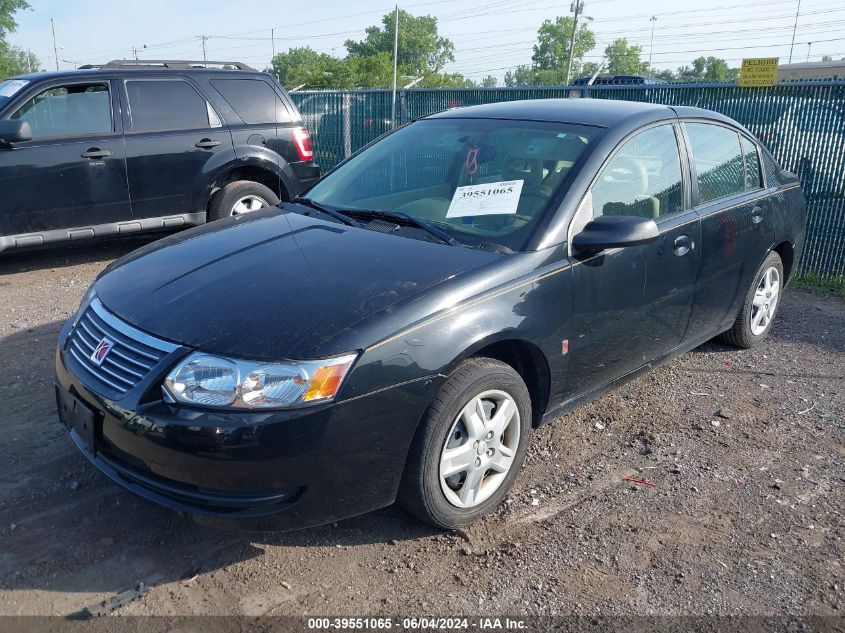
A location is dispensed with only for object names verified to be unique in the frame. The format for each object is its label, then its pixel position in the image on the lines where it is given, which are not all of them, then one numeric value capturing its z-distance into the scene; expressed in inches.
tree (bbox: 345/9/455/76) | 3774.6
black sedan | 105.0
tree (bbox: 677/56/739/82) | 3801.7
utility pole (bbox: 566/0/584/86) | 2659.0
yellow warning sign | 293.0
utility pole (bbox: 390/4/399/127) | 424.2
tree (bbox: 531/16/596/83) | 3565.5
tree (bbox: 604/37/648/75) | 3585.1
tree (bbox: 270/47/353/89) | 2363.3
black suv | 266.5
